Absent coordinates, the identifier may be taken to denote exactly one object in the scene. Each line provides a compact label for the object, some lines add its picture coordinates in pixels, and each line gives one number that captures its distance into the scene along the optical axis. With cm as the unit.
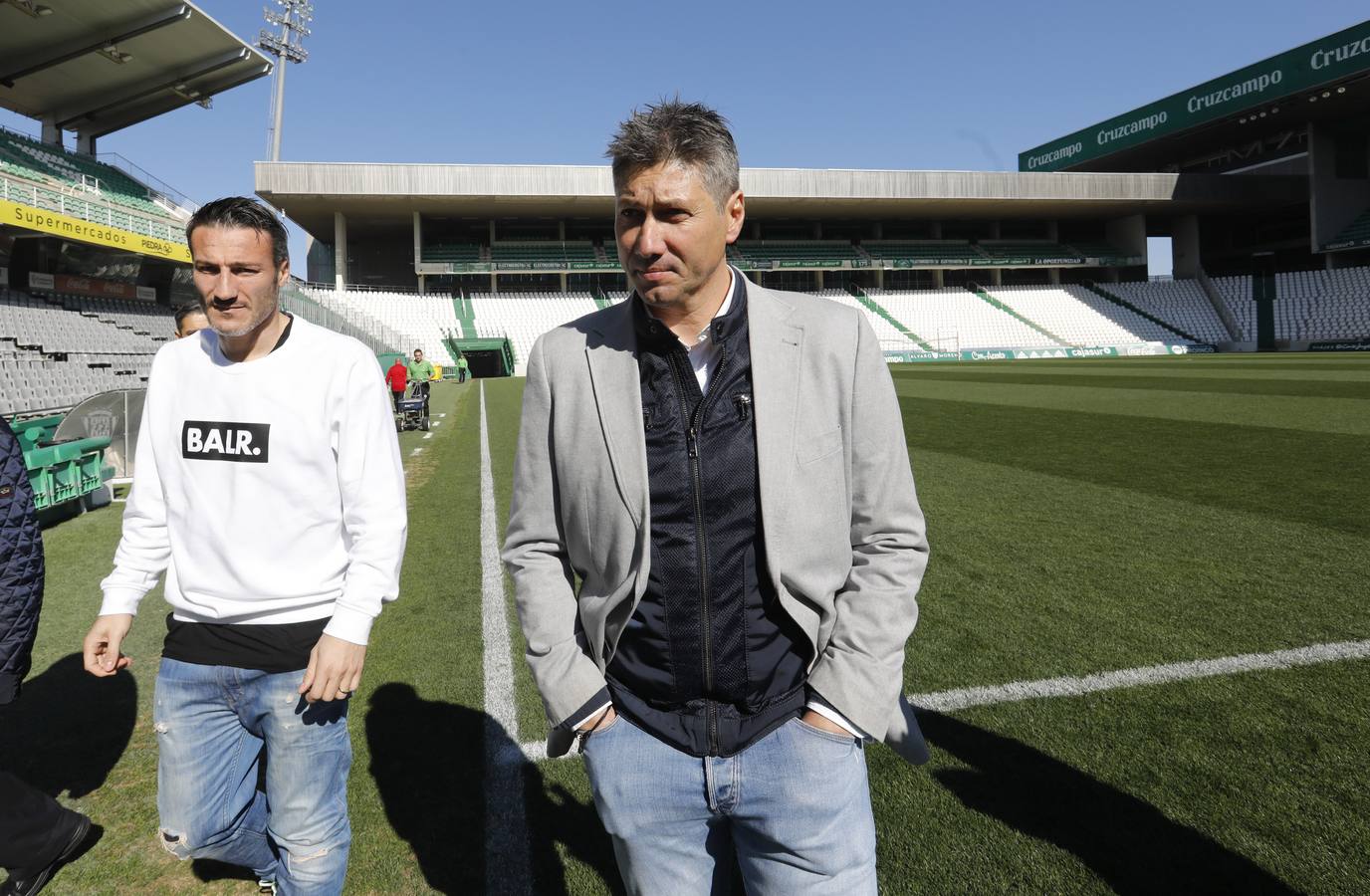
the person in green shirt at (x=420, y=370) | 1523
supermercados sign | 1915
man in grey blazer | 142
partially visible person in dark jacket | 210
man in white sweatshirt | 194
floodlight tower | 4050
